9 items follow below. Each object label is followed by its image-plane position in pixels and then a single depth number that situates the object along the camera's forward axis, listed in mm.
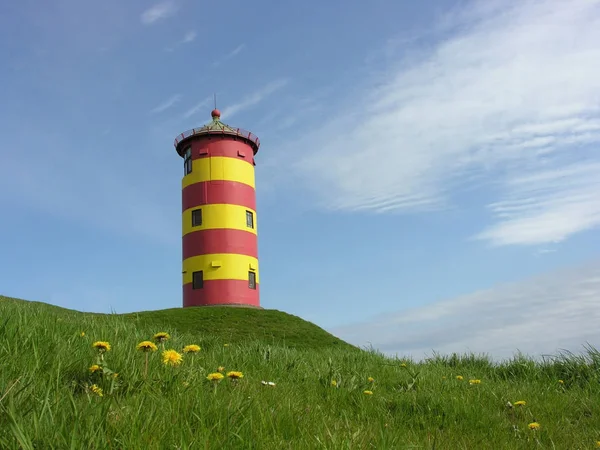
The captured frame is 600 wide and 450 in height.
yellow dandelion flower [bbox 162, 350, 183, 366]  3512
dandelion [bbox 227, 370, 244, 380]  3636
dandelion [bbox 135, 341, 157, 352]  3256
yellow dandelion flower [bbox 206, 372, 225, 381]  3385
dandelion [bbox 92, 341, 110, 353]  3391
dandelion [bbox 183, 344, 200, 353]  4119
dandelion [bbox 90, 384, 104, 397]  2986
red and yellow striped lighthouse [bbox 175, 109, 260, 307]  31047
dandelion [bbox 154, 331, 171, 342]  3694
